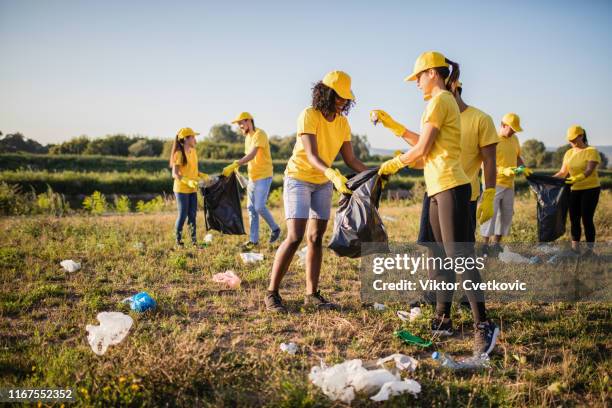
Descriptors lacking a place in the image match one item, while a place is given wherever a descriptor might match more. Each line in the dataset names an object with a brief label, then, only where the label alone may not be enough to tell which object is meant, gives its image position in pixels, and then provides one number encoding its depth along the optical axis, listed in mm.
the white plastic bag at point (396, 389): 1959
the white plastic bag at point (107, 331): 2508
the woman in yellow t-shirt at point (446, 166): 2623
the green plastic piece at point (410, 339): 2733
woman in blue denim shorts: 3107
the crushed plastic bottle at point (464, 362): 2414
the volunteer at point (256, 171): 5684
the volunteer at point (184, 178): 5691
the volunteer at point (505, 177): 4922
